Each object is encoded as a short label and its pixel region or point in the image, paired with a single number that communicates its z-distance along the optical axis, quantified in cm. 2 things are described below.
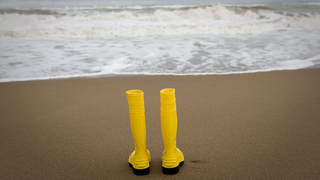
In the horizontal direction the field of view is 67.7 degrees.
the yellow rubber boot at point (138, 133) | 168
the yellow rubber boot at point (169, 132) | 168
